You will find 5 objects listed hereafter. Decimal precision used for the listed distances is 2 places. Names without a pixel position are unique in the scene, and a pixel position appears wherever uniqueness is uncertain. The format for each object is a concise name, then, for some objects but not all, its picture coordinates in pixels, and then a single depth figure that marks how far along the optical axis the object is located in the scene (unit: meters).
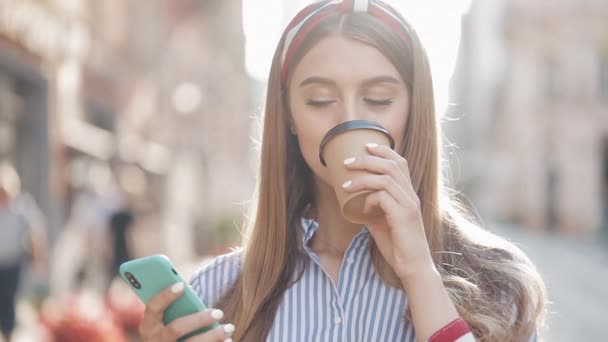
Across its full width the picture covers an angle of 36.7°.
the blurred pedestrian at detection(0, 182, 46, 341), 7.74
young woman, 1.95
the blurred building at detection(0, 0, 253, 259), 12.65
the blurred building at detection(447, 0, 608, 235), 36.31
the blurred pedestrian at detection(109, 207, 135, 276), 11.92
